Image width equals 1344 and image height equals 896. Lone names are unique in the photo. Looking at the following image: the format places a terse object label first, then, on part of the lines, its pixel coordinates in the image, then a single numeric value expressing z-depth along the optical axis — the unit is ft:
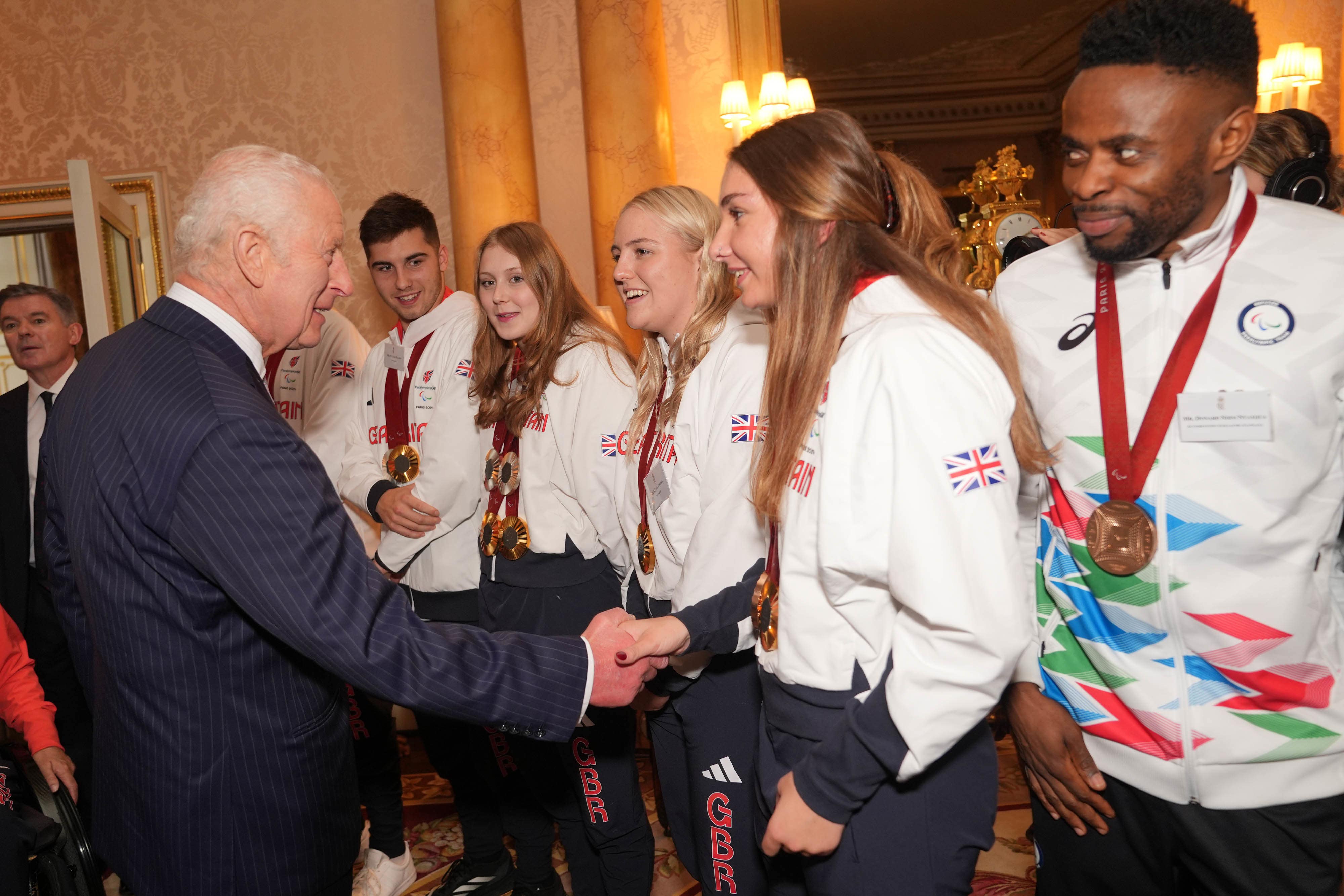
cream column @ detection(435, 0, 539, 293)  14.88
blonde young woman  5.91
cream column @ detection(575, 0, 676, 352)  14.87
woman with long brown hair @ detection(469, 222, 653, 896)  7.74
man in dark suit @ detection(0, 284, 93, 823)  10.08
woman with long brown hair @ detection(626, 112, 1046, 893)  3.72
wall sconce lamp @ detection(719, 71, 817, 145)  14.84
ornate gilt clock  13.28
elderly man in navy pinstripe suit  4.40
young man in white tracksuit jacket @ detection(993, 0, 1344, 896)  4.33
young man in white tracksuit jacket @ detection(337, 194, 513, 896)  9.20
